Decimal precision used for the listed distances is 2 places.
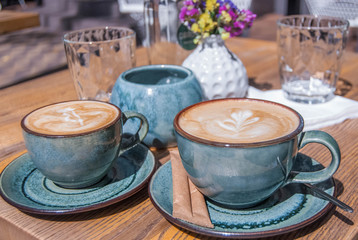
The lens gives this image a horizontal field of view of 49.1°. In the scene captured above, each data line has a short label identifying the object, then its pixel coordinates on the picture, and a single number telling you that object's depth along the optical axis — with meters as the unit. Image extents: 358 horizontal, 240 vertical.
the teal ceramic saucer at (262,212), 0.39
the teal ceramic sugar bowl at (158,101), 0.60
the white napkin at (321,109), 0.72
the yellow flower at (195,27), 0.74
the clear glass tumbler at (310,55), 0.78
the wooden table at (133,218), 0.43
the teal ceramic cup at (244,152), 0.40
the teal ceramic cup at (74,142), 0.45
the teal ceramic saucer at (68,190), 0.45
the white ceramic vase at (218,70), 0.76
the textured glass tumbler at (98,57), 0.73
